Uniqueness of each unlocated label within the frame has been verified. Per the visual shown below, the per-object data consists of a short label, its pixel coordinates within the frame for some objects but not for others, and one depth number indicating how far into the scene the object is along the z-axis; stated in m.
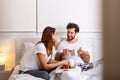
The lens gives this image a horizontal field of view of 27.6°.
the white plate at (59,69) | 2.53
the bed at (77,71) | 2.41
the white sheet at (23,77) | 2.33
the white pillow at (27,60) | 2.72
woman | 2.63
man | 3.00
